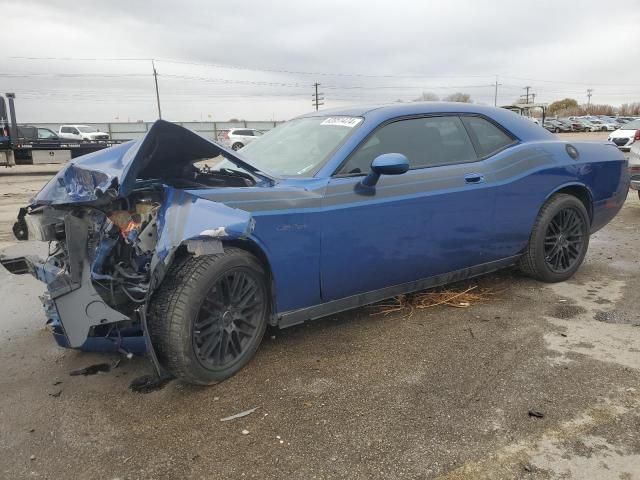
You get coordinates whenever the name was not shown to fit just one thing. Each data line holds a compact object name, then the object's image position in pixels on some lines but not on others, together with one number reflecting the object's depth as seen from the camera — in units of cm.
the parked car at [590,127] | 5622
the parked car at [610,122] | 5723
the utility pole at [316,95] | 6505
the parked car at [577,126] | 5658
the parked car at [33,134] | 1839
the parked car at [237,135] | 3085
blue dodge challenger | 281
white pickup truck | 3343
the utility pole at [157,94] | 4569
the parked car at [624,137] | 1728
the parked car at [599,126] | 5644
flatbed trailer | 1733
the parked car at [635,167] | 855
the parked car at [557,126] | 5430
